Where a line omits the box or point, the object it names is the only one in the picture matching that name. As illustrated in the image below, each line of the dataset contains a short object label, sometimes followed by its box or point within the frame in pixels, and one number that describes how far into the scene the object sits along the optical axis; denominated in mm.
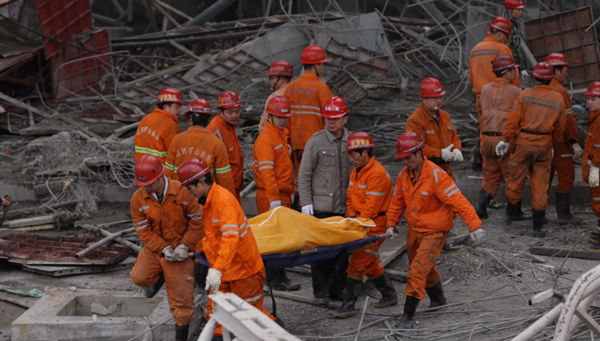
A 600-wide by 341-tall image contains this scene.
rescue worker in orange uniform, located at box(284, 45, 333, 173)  18453
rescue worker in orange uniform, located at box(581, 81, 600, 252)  18203
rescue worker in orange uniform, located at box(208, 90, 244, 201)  17047
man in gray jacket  15883
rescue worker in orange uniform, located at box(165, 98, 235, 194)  15961
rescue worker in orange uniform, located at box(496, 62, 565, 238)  18672
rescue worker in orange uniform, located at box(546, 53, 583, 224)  19437
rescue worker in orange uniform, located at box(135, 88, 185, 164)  17328
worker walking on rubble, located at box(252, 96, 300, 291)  16641
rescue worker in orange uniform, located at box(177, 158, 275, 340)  12187
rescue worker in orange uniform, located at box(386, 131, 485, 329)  13914
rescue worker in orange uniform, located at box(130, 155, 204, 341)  13539
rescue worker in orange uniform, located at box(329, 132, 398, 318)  14836
